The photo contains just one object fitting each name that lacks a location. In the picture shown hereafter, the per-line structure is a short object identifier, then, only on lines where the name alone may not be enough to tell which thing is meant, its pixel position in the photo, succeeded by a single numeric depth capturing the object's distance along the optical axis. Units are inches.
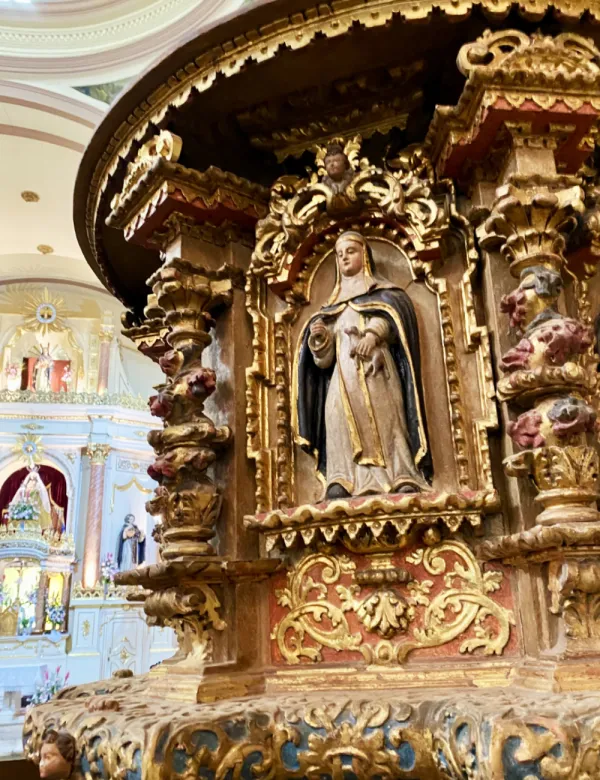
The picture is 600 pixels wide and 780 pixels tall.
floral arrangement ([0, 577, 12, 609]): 546.0
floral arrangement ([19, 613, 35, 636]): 541.3
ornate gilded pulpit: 81.9
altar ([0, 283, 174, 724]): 549.6
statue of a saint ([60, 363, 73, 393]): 663.8
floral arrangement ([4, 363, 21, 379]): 655.1
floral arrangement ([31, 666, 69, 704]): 480.7
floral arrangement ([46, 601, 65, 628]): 556.7
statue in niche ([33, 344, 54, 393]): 655.1
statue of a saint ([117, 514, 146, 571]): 603.5
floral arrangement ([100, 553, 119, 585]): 588.1
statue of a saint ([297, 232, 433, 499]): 99.1
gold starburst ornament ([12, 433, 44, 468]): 619.8
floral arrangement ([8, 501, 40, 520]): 573.7
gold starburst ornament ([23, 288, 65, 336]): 652.1
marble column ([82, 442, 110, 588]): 586.6
